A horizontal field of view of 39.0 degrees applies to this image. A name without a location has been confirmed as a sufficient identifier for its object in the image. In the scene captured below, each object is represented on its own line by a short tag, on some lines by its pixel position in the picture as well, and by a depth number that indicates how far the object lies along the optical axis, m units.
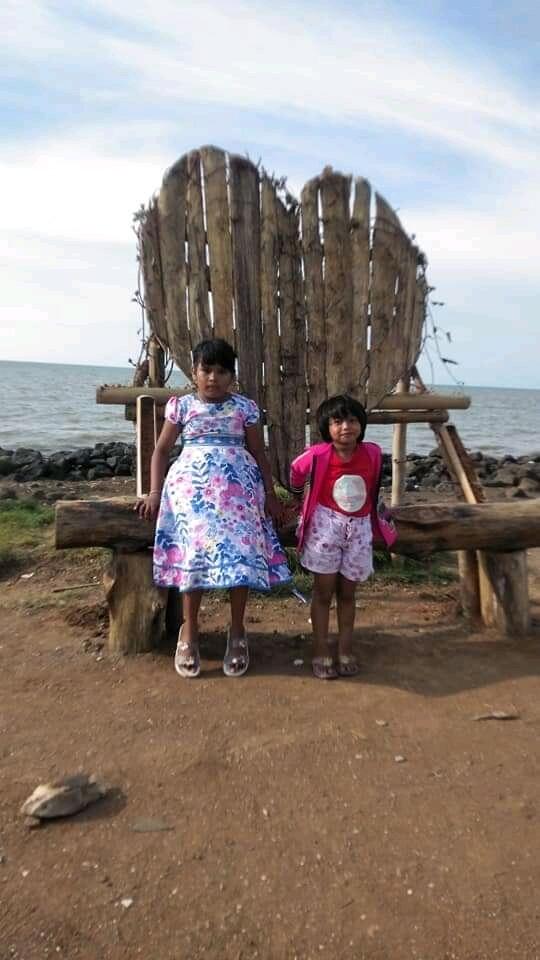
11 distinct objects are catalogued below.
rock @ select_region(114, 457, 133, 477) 13.27
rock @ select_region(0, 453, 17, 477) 12.90
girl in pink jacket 3.84
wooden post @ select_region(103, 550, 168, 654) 3.97
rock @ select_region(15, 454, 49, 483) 12.43
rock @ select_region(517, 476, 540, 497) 12.58
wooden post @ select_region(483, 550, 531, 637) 4.37
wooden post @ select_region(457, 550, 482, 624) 4.62
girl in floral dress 3.70
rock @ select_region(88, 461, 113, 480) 13.00
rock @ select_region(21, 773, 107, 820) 2.57
